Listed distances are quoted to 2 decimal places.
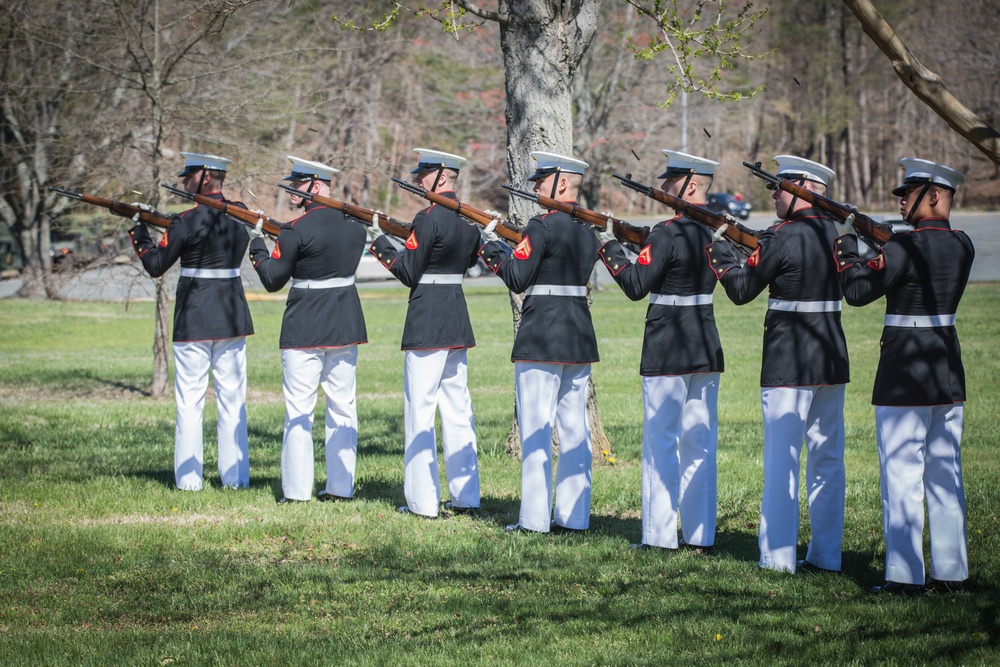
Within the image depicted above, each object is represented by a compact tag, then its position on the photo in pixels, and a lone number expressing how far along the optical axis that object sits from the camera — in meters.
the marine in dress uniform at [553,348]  14.45
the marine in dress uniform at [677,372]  13.61
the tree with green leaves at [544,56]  18.70
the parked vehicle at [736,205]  103.37
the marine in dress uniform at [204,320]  17.28
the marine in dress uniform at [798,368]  12.60
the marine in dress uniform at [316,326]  16.12
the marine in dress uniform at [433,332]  15.31
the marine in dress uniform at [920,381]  11.75
